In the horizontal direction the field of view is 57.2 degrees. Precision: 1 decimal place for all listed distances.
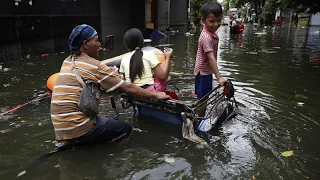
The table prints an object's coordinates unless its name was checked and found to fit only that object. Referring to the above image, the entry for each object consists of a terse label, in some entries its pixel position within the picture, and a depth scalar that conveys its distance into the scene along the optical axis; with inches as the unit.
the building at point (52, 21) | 415.8
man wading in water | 133.8
